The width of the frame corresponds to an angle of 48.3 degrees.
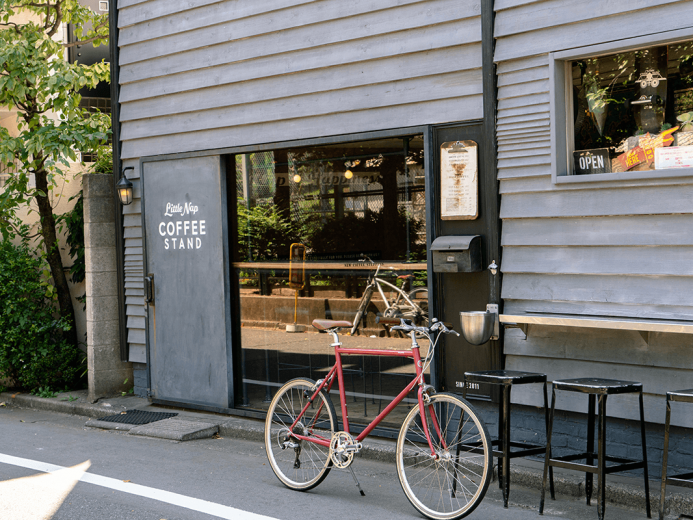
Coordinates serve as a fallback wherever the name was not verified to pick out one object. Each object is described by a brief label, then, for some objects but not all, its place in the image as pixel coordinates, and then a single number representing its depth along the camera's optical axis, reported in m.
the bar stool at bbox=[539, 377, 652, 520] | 4.45
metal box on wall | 5.70
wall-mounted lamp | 8.36
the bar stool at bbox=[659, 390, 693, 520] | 4.18
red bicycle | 4.62
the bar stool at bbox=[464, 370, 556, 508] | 4.89
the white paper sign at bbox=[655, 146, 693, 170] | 4.89
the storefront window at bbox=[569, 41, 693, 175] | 4.99
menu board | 5.84
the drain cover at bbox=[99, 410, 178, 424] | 7.58
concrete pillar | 8.56
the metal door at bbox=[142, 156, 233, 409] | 7.62
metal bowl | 5.51
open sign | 5.29
